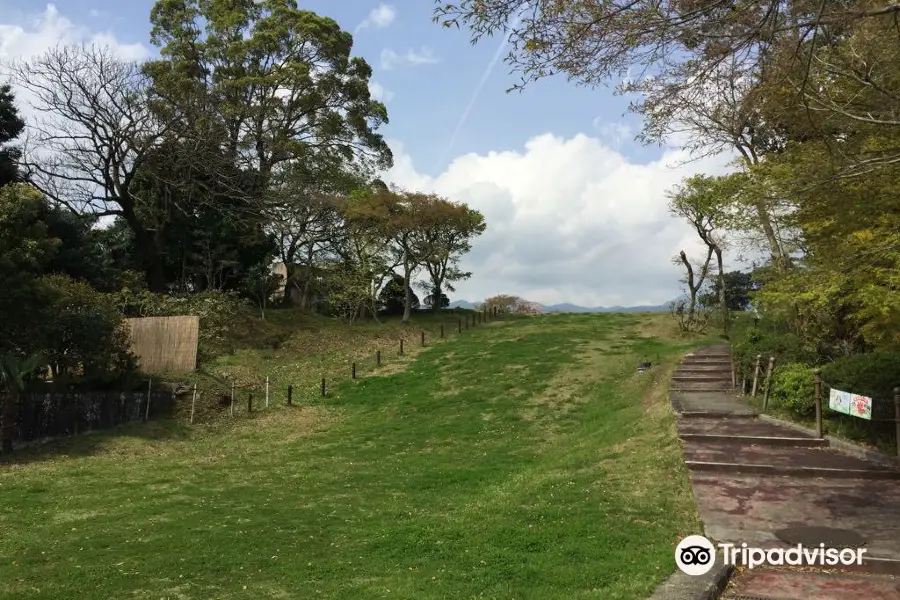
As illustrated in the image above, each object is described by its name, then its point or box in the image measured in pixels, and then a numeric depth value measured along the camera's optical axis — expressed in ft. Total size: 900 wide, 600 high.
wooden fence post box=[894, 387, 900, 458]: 28.76
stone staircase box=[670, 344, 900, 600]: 19.03
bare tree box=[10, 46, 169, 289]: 78.28
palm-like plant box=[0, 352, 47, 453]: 40.75
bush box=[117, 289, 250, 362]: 74.02
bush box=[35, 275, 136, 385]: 47.57
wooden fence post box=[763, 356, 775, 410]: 40.16
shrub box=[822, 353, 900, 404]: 31.27
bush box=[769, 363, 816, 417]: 36.70
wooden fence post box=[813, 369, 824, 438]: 33.65
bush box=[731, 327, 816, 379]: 44.42
